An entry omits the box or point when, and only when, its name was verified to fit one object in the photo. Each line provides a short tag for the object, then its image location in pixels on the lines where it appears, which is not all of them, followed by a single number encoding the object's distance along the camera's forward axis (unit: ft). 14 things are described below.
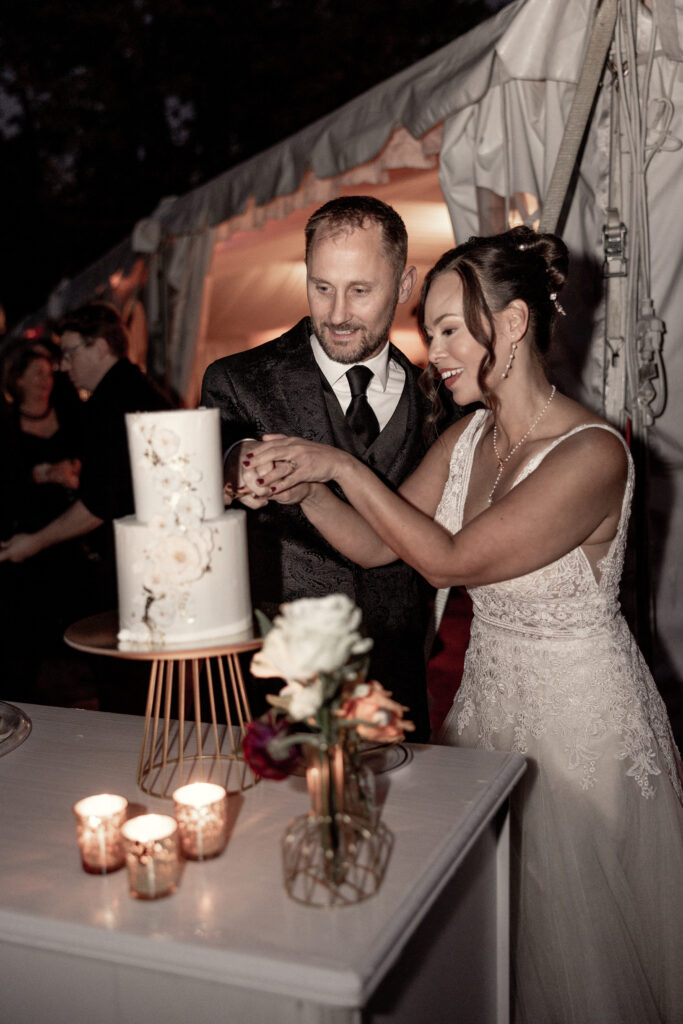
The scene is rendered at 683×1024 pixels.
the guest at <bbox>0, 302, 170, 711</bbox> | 10.53
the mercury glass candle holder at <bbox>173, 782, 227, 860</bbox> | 4.40
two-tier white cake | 4.73
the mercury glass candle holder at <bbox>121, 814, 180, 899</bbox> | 4.10
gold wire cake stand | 4.67
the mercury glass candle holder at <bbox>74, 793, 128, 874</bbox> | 4.32
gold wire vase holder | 4.04
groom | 7.63
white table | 3.71
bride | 6.20
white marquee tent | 9.36
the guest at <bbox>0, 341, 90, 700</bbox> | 12.89
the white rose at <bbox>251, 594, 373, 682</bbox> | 3.72
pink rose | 4.00
